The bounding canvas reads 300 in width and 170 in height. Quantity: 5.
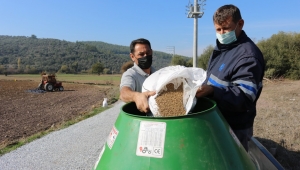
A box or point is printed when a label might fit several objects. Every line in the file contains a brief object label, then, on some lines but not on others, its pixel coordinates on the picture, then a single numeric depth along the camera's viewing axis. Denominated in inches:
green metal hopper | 54.4
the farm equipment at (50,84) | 1269.4
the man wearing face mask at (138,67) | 97.5
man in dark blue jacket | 69.3
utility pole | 1107.9
